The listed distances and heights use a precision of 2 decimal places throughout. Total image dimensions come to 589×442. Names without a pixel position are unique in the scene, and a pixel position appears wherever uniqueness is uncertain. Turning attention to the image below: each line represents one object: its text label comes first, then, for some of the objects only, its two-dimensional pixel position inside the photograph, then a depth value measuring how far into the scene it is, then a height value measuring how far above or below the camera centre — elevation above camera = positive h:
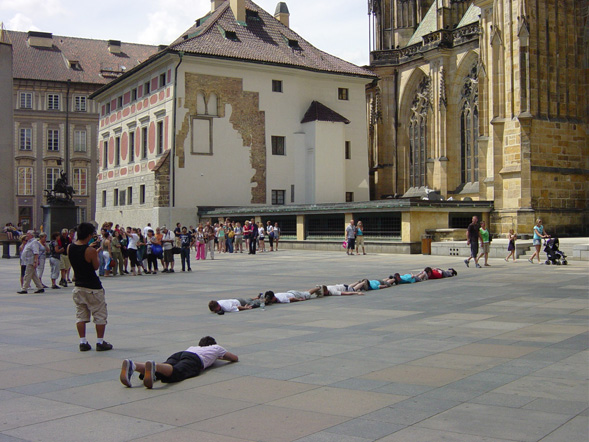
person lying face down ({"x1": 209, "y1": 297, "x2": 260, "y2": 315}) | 12.65 -1.36
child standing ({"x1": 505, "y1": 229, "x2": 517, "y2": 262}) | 24.95 -0.47
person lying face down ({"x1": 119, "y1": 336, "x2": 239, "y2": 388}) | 7.05 -1.42
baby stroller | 23.02 -0.79
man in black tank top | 9.49 -0.68
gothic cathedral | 32.75 +5.76
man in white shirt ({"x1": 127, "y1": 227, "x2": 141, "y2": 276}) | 23.06 -0.42
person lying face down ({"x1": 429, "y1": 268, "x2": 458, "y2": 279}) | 18.59 -1.18
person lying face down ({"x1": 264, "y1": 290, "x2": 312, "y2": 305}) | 13.83 -1.34
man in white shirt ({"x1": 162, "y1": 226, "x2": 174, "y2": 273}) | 23.55 -0.48
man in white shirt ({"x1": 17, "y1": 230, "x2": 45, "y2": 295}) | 17.69 -0.70
